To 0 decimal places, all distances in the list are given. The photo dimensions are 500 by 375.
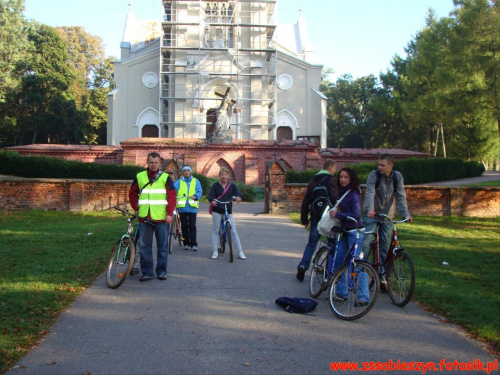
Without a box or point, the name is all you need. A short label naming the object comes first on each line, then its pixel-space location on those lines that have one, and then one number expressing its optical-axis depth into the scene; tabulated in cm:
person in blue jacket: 1007
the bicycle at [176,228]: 1049
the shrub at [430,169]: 2414
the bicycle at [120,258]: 703
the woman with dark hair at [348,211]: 645
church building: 3862
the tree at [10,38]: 3806
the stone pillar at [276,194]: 1747
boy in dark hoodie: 710
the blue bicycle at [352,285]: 571
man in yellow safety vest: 722
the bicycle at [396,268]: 615
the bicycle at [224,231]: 917
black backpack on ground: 594
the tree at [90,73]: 5159
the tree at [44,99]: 4481
